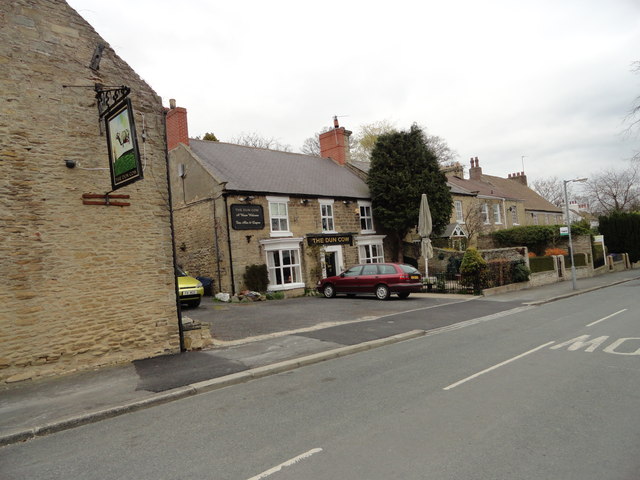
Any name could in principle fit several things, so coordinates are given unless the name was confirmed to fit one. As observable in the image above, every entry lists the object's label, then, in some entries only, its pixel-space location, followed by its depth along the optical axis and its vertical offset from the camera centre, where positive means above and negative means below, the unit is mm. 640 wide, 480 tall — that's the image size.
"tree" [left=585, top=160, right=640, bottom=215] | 58969 +5623
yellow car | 16234 -763
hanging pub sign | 7613 +2376
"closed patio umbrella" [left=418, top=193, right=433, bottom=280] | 21047 +1123
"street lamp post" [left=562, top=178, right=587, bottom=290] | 20153 +1190
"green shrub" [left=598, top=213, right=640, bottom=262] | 37062 +129
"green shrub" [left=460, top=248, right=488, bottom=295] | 19594 -1126
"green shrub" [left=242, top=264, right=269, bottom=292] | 20078 -591
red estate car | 18156 -1109
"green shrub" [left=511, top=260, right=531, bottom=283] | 21703 -1448
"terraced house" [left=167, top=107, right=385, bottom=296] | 20438 +2446
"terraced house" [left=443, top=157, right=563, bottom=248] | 34125 +3655
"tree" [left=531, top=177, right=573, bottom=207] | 67844 +7715
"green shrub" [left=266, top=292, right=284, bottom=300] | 20217 -1496
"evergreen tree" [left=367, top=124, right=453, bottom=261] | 26328 +4312
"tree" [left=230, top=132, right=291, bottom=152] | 44244 +12469
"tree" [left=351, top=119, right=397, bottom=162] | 47125 +12517
